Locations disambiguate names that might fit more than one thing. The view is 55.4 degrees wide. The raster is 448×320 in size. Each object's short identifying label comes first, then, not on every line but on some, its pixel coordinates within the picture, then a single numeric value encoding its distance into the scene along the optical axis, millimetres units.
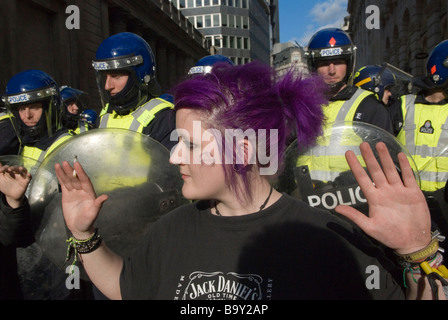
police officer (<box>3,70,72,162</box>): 2973
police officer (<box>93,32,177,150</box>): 2650
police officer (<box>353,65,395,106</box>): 5293
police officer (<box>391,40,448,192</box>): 3035
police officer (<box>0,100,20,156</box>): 3107
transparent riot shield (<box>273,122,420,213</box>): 1765
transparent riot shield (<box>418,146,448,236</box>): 2047
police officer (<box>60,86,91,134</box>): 7109
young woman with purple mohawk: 1141
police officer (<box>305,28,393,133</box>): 2564
